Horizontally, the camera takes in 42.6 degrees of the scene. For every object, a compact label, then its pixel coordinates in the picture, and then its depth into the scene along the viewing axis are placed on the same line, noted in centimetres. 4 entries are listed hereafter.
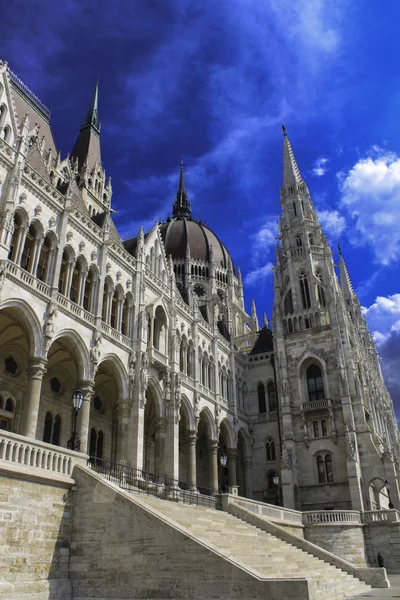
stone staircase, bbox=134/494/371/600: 1719
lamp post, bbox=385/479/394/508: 3638
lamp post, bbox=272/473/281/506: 3963
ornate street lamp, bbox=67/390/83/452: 1798
